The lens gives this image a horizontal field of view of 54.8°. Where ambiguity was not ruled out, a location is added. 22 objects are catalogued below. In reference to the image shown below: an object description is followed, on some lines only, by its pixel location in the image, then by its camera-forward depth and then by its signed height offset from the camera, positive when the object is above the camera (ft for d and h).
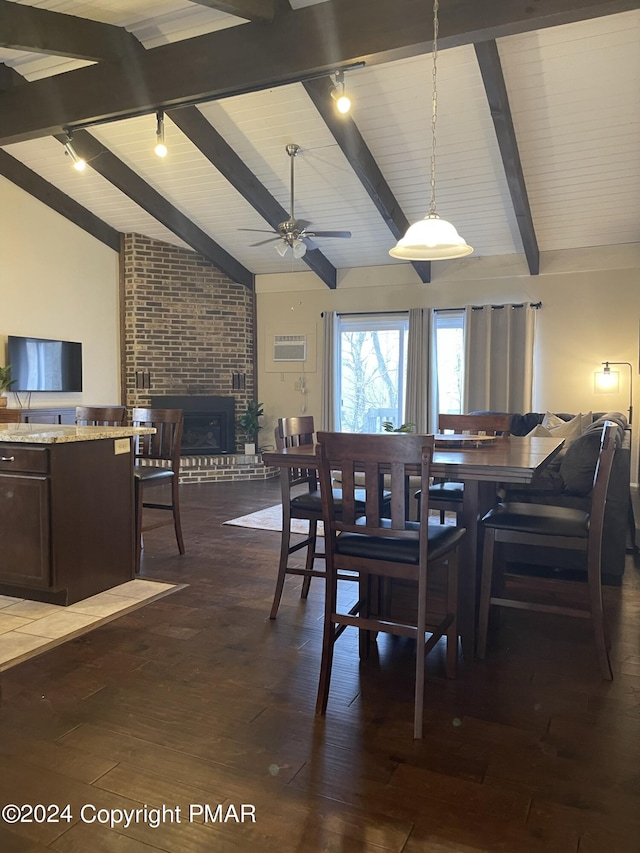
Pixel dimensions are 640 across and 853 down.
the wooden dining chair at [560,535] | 8.00 -1.81
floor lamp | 21.84 +0.91
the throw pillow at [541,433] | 14.43 -0.67
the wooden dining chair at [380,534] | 6.65 -1.49
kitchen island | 10.00 -1.77
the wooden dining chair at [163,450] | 12.76 -0.99
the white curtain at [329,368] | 26.99 +1.63
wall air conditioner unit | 27.96 +2.62
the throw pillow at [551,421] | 18.31 -0.49
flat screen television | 21.30 +1.50
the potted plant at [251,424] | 27.20 -0.84
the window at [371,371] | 26.40 +1.50
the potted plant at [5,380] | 20.42 +0.84
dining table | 7.38 -0.79
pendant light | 9.78 +2.63
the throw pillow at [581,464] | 11.45 -1.11
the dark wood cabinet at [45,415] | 19.34 -0.33
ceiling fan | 17.25 +4.85
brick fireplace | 25.68 +2.51
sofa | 11.63 -1.81
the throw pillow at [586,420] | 14.68 -0.37
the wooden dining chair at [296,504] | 9.83 -1.59
